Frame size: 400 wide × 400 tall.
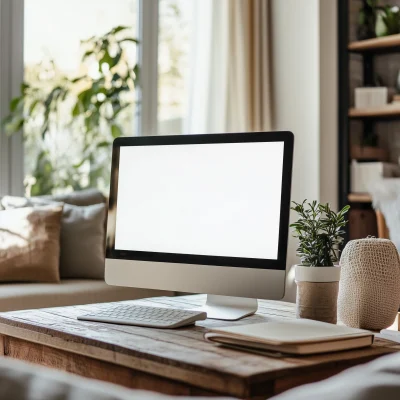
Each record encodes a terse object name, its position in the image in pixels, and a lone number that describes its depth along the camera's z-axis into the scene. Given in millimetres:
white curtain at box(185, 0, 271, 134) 4410
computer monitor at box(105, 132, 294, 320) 1738
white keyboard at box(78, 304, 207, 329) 1615
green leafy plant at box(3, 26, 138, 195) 3990
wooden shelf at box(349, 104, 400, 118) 4121
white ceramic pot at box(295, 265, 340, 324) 1654
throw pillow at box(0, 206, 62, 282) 3242
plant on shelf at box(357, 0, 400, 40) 4207
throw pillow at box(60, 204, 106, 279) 3521
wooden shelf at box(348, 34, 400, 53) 4148
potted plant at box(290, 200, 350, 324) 1656
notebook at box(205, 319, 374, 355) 1295
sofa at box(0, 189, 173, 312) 2951
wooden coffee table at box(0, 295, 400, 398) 1195
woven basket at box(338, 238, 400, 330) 1686
